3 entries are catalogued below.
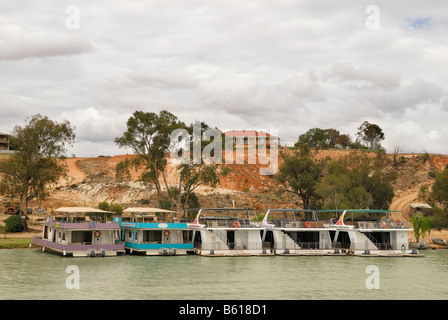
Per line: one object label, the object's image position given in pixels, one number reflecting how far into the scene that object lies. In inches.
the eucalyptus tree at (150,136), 2598.4
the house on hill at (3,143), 4837.6
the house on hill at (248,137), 5215.1
